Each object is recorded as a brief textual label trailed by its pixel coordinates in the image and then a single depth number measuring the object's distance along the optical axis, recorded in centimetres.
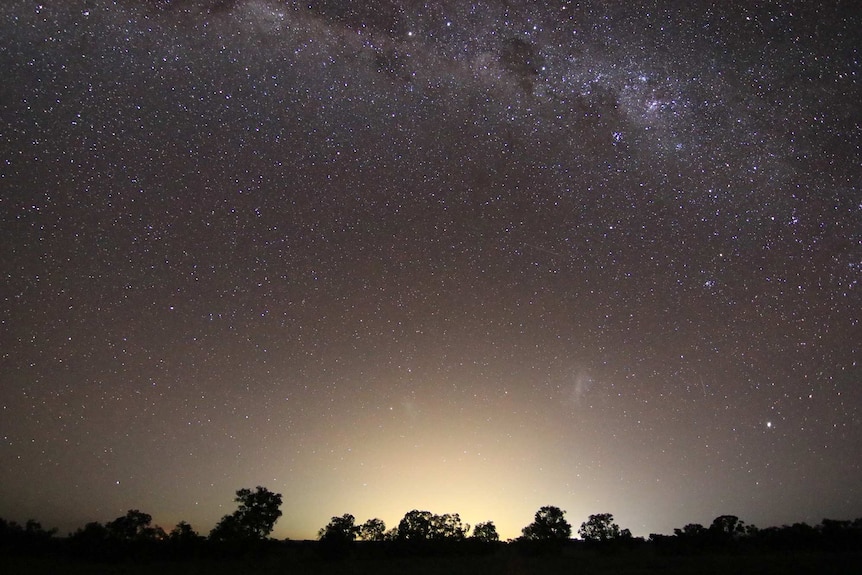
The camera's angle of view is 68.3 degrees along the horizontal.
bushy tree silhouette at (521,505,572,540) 5200
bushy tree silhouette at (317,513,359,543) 4809
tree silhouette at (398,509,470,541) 5041
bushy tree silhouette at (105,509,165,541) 4472
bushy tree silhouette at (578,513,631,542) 5153
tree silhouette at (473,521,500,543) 5209
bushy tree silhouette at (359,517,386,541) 5066
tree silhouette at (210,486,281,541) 4769
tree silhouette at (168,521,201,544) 4494
